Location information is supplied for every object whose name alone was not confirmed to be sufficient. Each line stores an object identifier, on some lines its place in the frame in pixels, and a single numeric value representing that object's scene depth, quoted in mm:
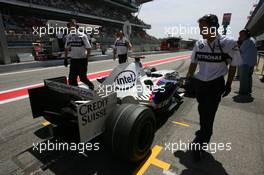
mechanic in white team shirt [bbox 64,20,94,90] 4543
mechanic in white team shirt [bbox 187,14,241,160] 2271
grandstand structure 16330
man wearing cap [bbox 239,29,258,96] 5137
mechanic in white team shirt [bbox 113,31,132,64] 7047
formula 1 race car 2070
